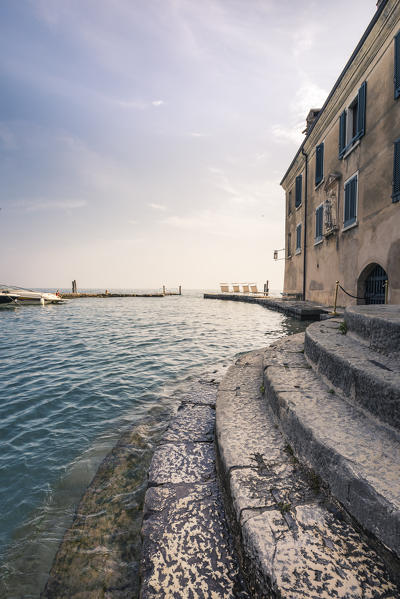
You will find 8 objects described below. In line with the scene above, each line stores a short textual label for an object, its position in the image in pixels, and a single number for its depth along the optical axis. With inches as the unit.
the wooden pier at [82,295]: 1540.1
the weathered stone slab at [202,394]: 153.3
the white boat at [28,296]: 1018.0
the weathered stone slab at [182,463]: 86.0
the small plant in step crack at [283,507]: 61.7
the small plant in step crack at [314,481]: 68.4
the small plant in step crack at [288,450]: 83.3
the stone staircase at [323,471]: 48.9
